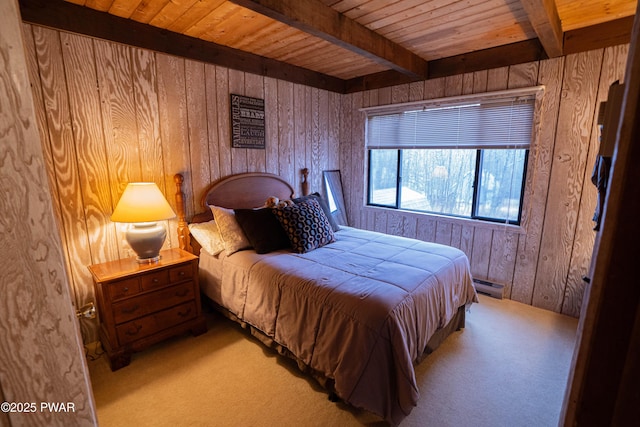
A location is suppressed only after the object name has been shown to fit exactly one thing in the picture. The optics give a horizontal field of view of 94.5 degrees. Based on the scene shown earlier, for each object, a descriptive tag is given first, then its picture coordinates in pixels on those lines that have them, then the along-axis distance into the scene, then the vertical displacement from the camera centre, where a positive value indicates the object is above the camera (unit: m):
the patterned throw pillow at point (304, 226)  2.50 -0.52
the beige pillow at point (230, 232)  2.50 -0.57
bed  1.55 -0.80
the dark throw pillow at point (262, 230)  2.48 -0.54
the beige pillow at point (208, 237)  2.53 -0.62
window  2.84 +0.17
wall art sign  2.96 +0.44
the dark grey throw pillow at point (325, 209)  3.01 -0.43
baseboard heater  3.05 -1.22
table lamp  2.07 -0.37
